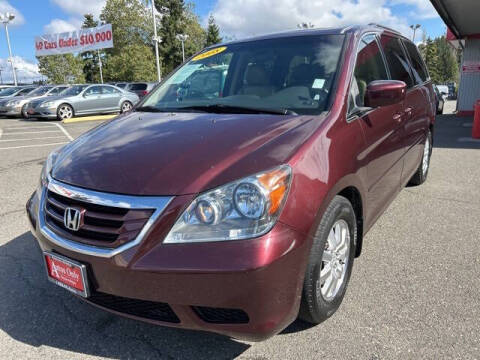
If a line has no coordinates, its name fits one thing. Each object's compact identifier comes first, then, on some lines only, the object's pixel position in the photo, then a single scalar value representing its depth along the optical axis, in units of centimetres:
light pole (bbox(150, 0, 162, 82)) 2631
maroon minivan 178
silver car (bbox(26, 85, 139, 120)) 1612
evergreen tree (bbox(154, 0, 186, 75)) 5644
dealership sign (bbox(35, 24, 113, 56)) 3183
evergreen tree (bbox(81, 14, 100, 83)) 6606
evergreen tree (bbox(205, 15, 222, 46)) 6212
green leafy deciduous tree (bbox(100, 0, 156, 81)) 5615
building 1558
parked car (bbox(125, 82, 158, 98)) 2262
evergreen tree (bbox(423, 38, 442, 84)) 7506
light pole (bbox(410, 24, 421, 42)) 5788
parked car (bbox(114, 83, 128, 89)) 2327
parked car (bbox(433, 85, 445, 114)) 1656
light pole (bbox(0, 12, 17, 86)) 3599
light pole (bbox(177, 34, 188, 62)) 5185
